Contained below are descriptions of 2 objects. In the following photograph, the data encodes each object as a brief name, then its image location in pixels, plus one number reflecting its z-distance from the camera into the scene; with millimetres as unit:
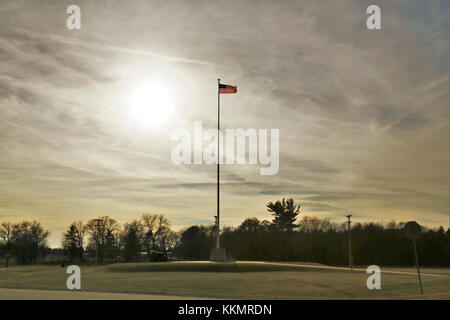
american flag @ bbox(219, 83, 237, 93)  36094
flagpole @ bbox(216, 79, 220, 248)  34750
